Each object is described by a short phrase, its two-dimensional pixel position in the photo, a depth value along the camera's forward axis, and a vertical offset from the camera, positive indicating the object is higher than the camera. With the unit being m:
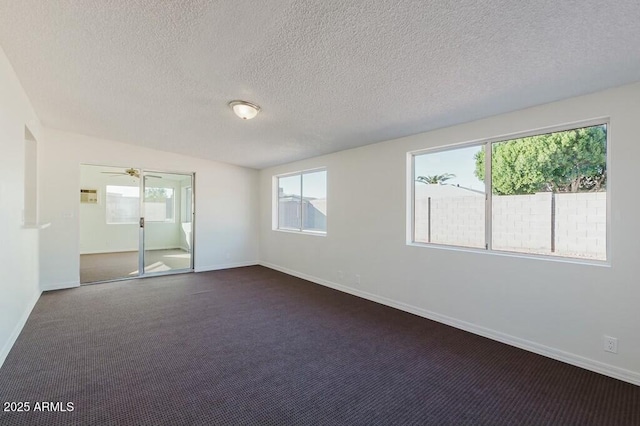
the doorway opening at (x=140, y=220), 5.61 -0.21
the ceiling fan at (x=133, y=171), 5.62 +0.79
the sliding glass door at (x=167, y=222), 5.64 -0.22
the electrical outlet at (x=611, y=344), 2.30 -1.04
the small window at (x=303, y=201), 5.32 +0.22
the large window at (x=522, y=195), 2.53 +0.20
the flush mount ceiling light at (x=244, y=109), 3.12 +1.13
